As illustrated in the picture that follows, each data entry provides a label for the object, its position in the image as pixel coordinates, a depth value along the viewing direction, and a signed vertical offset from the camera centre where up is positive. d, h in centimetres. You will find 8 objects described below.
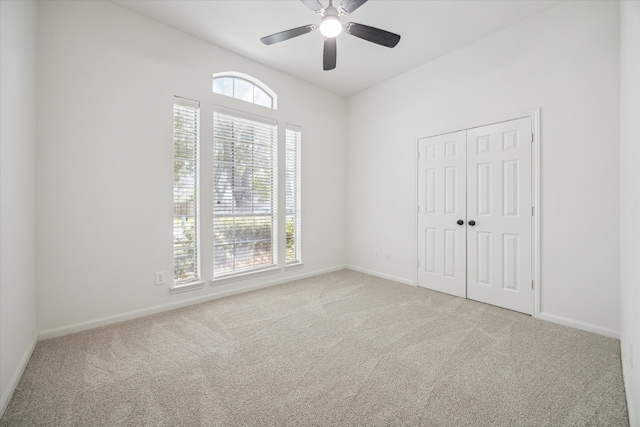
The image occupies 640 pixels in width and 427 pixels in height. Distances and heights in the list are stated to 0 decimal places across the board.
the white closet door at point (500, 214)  287 -1
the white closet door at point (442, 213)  340 +1
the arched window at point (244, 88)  349 +173
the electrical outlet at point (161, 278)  293 -71
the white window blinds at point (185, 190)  310 +28
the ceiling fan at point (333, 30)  209 +158
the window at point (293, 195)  419 +30
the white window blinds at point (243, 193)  343 +28
